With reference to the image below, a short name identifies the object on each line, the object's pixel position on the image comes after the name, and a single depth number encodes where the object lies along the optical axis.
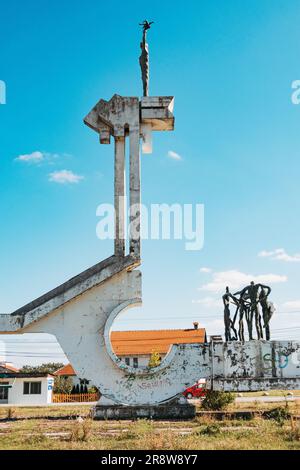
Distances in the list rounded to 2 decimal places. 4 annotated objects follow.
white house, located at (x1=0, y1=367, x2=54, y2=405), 36.12
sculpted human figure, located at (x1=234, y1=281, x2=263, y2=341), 14.88
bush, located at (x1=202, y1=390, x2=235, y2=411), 15.62
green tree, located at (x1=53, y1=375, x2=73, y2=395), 39.81
